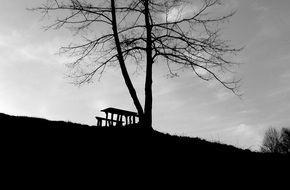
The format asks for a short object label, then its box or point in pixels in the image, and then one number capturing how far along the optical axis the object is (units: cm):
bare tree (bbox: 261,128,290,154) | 5241
